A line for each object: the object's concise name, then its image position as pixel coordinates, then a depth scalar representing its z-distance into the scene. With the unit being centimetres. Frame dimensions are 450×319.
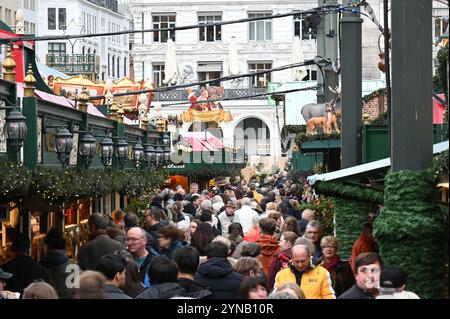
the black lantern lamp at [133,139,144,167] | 3170
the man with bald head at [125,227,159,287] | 1342
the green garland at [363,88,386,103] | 2519
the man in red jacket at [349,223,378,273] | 1466
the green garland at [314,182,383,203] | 1433
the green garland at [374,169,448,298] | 1083
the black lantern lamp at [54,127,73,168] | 1972
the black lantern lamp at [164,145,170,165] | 3972
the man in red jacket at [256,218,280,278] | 1517
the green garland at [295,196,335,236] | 2136
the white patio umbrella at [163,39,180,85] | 7025
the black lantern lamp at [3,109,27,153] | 1670
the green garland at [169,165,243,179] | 5284
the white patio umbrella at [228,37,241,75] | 8275
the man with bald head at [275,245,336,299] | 1171
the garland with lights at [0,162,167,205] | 1563
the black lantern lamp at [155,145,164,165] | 3666
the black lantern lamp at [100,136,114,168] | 2512
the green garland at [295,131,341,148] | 2642
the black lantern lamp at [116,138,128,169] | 2758
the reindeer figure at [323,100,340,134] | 2708
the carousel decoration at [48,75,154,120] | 3043
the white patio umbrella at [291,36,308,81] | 6381
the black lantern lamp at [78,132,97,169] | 2247
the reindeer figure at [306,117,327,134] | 2824
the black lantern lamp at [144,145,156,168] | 3424
